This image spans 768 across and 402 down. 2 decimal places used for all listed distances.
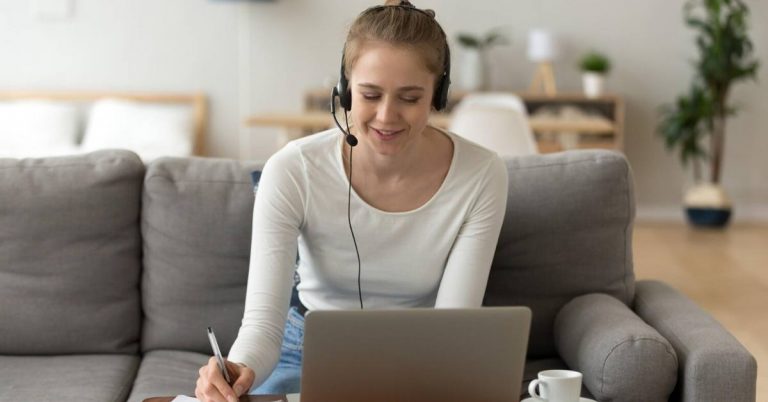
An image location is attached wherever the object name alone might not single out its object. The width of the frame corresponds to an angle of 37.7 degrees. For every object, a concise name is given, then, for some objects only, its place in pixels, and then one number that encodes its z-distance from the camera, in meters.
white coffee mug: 1.81
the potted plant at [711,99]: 6.89
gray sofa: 2.51
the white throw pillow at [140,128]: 7.04
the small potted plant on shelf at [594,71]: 7.11
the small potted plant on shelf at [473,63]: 7.22
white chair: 4.67
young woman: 2.04
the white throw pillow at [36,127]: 7.03
